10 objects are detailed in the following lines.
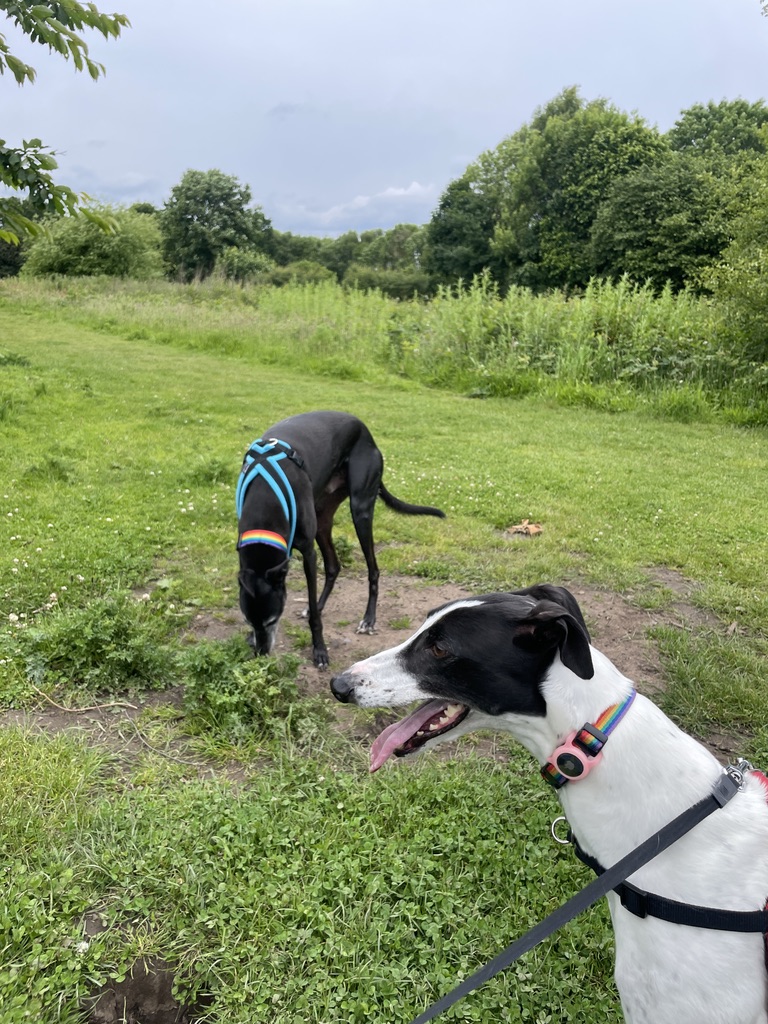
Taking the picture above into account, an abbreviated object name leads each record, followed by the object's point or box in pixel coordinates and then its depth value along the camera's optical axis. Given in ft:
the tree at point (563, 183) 97.91
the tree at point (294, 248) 164.76
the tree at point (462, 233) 117.29
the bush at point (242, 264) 110.42
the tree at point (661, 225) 77.97
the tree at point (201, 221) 122.62
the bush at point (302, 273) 112.23
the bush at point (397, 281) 131.34
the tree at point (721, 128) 106.11
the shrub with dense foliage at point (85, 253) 89.92
